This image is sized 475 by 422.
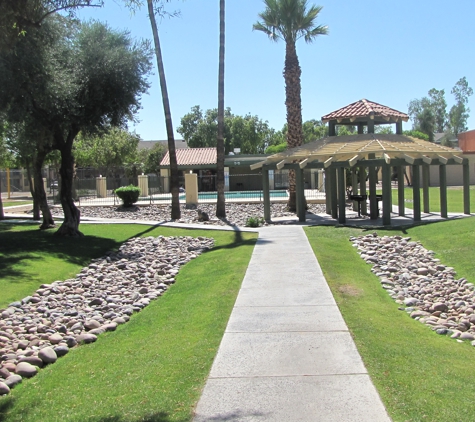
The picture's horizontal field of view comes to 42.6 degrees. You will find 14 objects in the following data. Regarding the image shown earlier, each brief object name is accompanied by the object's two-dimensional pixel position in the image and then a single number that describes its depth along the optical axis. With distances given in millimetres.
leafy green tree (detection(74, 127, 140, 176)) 52656
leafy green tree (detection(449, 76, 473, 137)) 99188
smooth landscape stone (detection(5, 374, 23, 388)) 7344
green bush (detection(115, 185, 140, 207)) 32844
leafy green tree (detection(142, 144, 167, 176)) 67938
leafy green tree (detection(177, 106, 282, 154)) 76500
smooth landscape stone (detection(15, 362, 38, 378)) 7777
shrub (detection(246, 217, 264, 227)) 22922
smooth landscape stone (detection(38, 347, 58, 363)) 8383
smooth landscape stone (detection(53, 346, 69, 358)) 8734
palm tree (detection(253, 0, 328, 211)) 27297
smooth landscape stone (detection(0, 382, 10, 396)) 7047
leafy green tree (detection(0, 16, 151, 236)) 17172
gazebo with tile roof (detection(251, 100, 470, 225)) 21328
